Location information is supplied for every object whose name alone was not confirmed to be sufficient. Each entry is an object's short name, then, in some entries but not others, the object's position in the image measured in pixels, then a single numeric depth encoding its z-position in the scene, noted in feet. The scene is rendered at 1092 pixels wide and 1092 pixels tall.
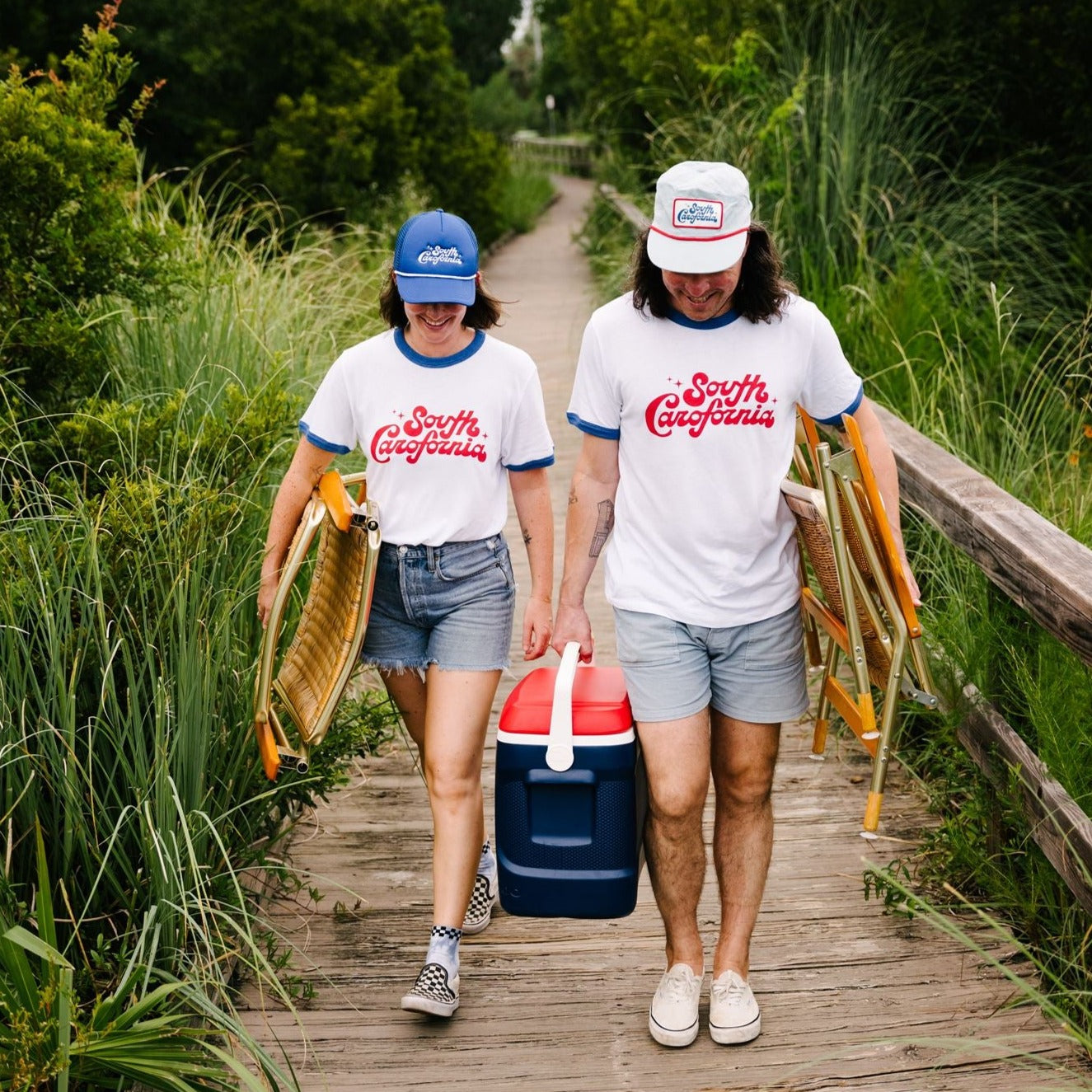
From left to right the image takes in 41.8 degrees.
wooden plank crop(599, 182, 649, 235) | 38.19
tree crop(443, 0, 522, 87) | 128.57
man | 10.38
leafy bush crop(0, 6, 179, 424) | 16.78
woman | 11.35
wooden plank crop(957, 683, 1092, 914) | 10.62
